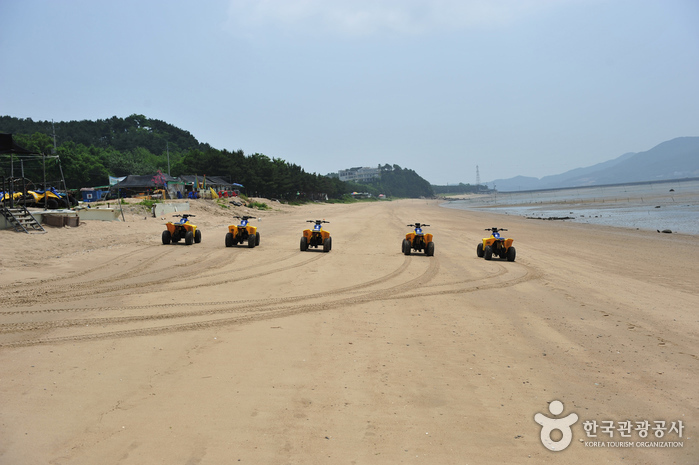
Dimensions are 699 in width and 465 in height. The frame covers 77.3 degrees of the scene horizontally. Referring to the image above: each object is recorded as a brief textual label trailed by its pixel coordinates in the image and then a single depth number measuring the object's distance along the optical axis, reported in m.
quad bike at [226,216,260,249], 15.06
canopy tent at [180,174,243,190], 49.86
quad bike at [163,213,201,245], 15.27
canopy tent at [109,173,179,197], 42.68
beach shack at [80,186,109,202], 43.50
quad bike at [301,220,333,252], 14.48
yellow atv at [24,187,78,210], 18.97
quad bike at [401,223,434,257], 13.92
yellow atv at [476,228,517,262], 13.18
